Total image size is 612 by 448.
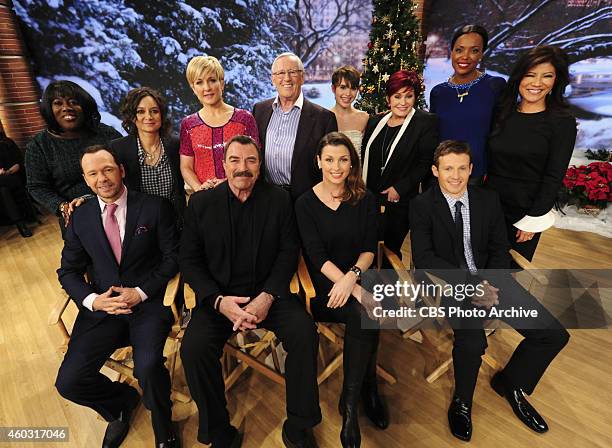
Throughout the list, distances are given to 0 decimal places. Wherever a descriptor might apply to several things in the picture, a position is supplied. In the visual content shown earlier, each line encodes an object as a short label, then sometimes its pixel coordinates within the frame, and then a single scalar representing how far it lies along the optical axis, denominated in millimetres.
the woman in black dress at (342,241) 2023
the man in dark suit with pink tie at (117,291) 1830
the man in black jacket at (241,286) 1848
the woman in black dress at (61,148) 2379
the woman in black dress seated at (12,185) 4527
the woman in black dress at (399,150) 2387
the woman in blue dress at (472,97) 2303
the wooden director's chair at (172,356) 1963
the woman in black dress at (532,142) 2014
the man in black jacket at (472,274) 1973
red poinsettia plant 4441
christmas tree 4567
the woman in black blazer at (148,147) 2307
